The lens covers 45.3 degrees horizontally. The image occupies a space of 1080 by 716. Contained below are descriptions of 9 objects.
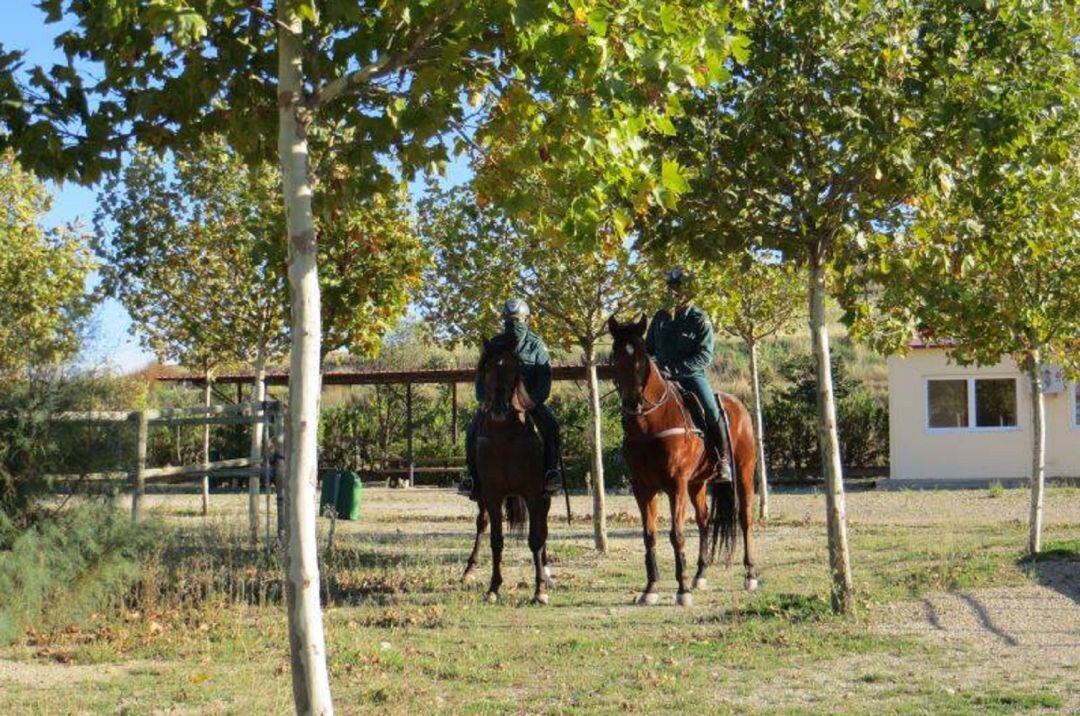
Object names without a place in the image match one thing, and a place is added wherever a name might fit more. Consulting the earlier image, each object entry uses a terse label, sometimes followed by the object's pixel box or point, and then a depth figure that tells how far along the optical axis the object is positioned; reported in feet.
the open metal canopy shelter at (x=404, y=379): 100.93
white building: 99.86
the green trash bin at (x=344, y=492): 48.21
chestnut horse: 38.24
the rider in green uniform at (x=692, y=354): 41.55
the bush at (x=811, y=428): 108.99
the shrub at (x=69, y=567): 32.04
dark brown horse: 39.91
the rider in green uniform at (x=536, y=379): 40.81
